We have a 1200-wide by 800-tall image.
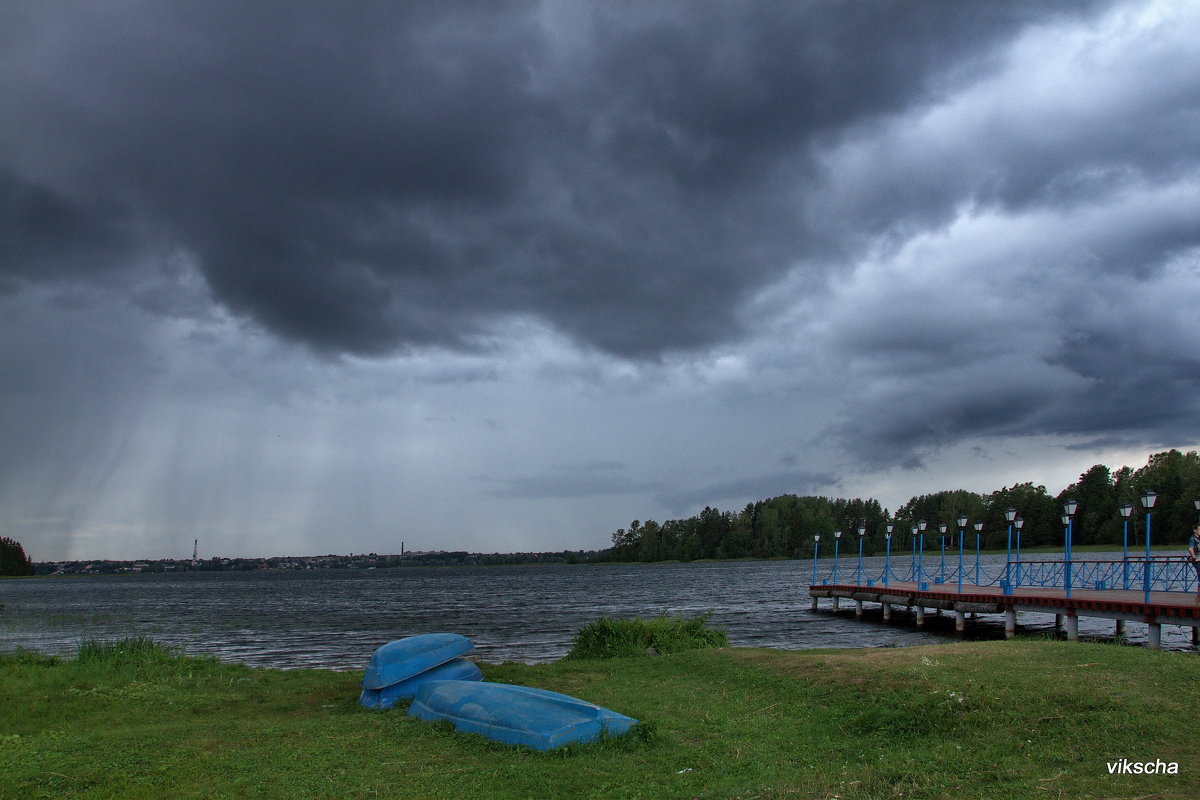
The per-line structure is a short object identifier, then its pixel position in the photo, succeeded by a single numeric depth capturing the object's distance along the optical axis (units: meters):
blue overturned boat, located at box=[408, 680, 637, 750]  9.75
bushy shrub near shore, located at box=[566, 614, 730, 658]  19.98
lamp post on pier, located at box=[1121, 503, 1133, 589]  27.69
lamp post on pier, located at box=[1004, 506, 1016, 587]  33.56
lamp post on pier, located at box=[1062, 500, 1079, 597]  29.14
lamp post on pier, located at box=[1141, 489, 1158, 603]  24.40
